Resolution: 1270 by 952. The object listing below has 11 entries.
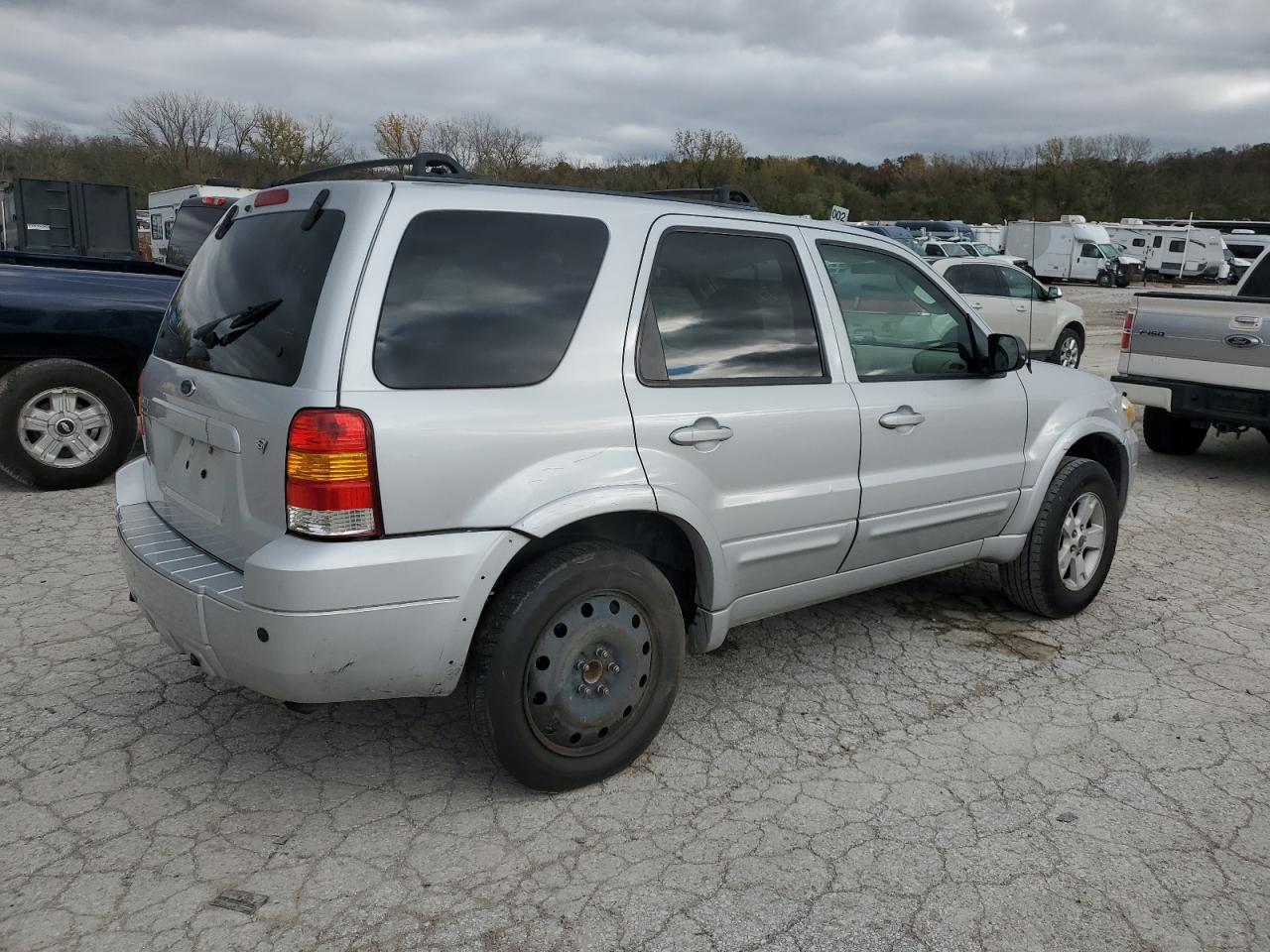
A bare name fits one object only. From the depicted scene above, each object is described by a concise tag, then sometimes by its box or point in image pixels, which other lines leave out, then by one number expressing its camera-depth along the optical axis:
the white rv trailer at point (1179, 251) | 43.16
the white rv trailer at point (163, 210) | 18.81
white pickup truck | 7.29
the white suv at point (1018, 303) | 14.91
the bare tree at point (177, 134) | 50.53
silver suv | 2.68
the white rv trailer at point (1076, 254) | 40.62
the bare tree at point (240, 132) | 50.28
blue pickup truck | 6.36
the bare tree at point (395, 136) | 48.25
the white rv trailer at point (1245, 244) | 48.22
